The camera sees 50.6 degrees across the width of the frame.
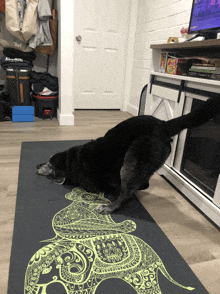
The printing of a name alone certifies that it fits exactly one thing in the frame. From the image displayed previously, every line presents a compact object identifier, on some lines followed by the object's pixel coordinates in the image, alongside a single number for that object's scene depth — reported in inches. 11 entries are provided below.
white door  147.7
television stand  56.6
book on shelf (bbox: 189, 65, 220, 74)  56.1
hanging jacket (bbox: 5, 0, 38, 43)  113.5
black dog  53.2
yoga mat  39.2
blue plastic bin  125.5
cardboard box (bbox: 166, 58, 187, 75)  69.3
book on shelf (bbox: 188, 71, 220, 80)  57.2
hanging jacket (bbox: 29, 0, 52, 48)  117.3
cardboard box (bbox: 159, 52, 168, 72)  77.5
